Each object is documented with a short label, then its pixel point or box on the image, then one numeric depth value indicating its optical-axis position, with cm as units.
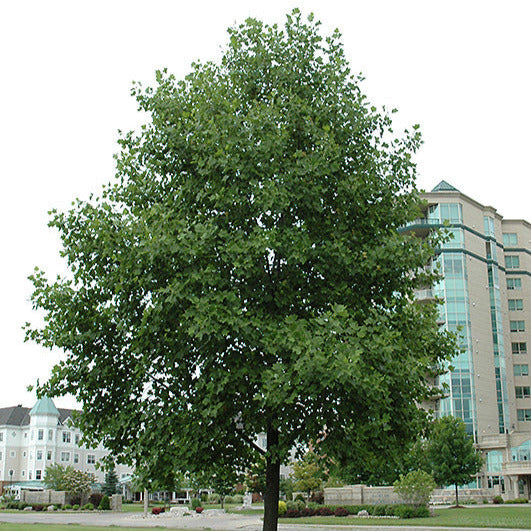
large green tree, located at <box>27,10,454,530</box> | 1032
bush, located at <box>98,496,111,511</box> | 5906
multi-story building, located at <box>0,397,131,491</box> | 9456
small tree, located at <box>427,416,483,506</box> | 5284
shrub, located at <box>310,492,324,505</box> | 5370
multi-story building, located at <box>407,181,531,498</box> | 7012
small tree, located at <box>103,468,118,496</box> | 6896
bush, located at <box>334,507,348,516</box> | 4201
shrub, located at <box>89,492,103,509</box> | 6406
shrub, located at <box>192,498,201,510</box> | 5681
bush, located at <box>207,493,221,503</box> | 7936
